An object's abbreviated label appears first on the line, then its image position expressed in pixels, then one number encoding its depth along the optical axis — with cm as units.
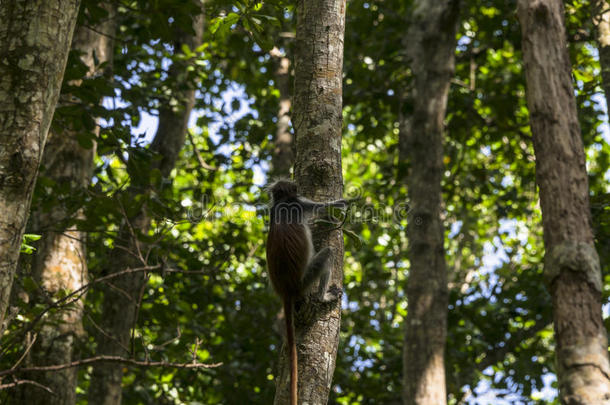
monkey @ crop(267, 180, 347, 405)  689
